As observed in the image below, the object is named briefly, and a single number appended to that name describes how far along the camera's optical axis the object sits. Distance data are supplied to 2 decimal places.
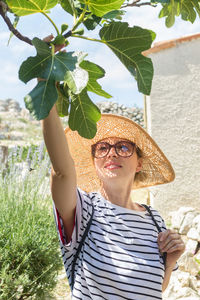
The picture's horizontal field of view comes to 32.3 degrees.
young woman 1.18
